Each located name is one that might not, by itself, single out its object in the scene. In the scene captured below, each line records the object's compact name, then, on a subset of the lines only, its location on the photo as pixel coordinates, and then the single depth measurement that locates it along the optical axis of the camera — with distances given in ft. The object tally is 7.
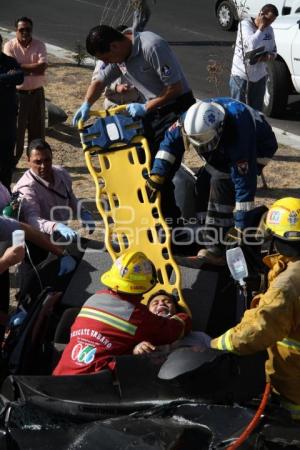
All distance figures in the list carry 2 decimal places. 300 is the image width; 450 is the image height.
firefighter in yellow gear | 13.44
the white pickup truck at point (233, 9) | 52.90
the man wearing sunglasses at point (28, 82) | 32.55
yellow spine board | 21.07
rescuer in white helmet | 20.36
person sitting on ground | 22.41
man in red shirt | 15.08
